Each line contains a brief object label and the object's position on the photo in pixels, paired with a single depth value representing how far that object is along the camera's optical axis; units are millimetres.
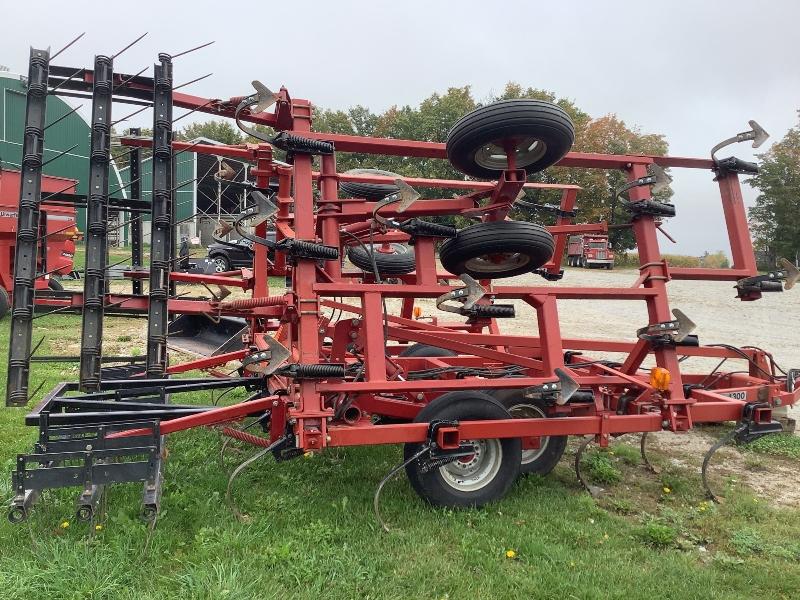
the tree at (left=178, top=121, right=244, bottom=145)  43562
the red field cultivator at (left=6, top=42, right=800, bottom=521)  3406
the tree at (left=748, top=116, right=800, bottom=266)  34281
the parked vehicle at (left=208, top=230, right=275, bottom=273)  19750
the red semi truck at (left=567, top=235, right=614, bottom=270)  29078
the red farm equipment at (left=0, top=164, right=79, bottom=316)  10438
